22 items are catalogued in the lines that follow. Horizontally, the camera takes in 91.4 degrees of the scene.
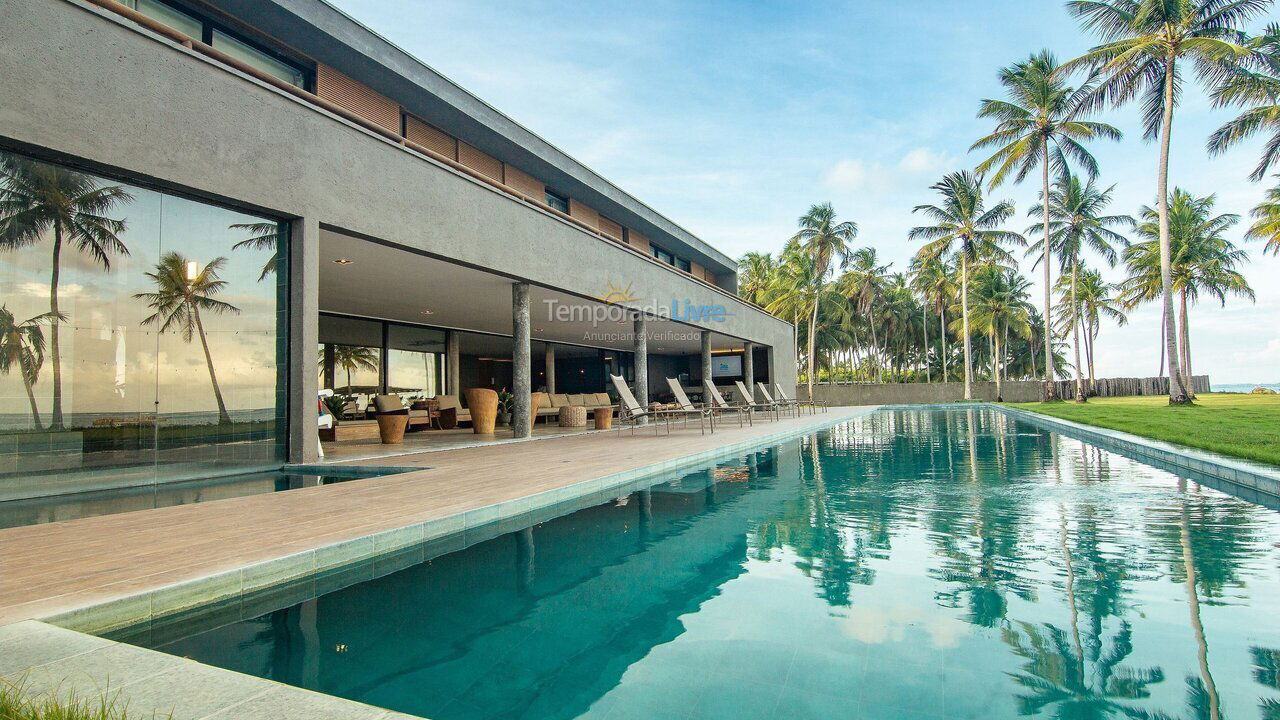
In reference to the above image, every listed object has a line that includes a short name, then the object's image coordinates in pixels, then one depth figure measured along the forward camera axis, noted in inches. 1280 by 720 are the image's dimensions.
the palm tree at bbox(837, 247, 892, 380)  1734.7
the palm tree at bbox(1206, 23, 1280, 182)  652.7
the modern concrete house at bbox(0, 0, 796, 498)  215.2
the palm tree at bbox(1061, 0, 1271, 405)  671.1
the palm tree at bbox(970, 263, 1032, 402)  1573.6
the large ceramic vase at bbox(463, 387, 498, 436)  504.4
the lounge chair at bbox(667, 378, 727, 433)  527.5
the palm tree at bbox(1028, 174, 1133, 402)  1167.6
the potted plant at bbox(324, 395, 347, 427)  503.8
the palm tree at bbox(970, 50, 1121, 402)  998.4
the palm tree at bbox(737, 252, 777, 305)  1720.0
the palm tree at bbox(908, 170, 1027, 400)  1296.8
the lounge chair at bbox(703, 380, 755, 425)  569.9
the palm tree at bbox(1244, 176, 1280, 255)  851.4
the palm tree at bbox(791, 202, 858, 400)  1469.0
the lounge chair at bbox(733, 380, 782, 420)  642.2
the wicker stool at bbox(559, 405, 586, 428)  631.2
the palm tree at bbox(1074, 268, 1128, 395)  1670.8
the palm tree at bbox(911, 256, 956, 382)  1620.3
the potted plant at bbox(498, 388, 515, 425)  708.4
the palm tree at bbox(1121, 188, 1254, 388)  1232.2
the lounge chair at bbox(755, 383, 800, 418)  729.0
